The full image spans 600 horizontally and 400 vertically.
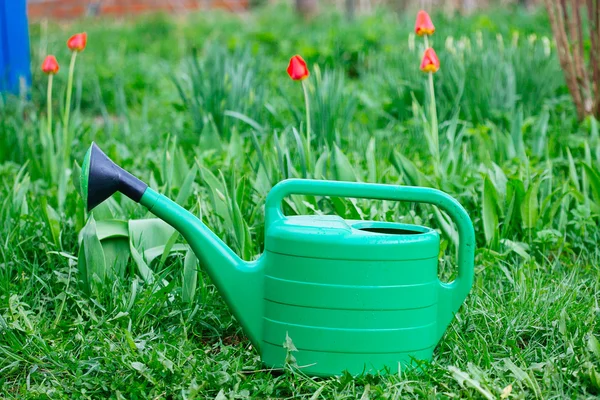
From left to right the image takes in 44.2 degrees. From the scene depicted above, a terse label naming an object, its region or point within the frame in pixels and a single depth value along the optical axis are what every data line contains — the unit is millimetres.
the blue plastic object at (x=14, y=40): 4391
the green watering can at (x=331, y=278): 1560
